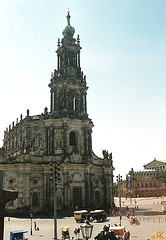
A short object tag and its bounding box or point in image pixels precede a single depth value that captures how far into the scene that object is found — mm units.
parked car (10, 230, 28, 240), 23147
